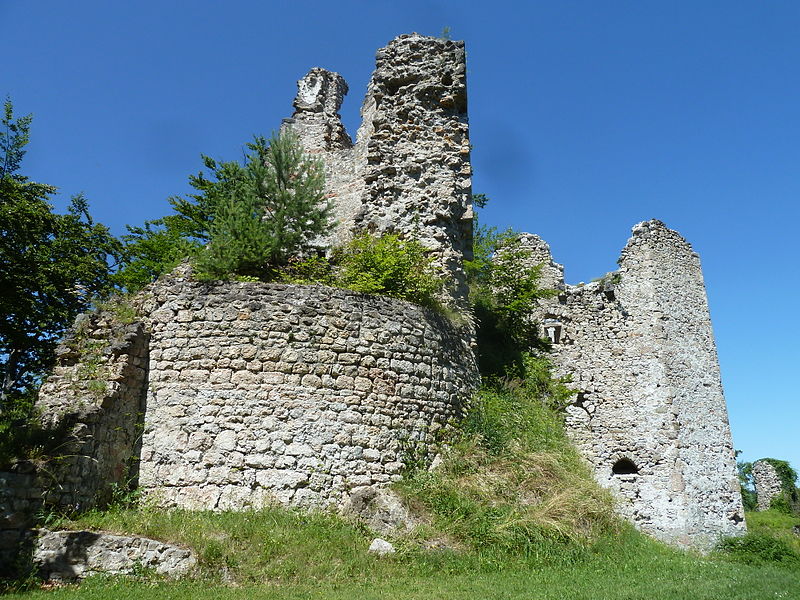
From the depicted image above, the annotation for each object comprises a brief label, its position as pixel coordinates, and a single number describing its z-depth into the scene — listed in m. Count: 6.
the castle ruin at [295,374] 8.21
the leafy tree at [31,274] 18.50
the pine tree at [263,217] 9.81
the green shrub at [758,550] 13.40
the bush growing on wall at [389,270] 10.37
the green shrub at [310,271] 10.40
